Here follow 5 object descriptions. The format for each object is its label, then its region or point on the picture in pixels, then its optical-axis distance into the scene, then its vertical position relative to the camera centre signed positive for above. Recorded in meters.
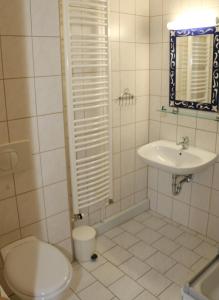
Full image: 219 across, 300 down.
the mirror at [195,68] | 2.31 +0.06
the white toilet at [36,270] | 1.57 -1.06
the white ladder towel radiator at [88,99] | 2.16 -0.16
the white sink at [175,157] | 2.31 -0.67
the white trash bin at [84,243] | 2.40 -1.30
